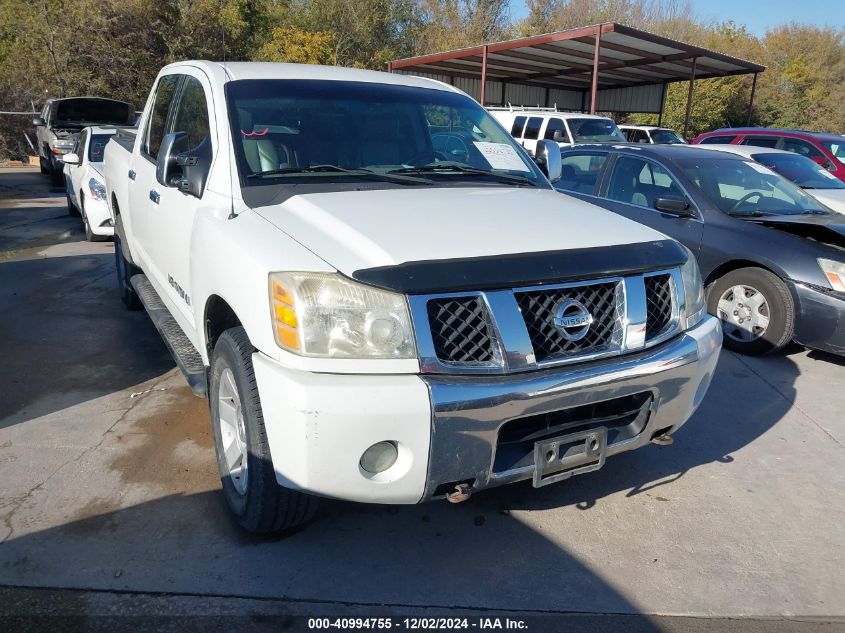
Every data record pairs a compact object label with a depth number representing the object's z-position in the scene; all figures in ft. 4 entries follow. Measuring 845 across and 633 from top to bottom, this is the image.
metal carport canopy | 57.41
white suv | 51.93
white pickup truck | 7.58
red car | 38.11
